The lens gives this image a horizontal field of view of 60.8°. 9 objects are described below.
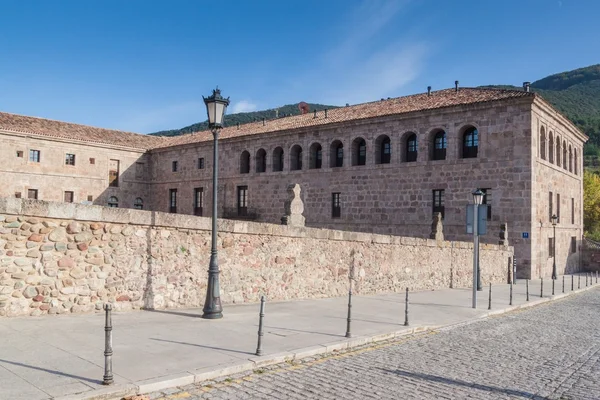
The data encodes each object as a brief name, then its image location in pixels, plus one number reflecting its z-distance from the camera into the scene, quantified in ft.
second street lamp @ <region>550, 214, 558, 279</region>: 84.64
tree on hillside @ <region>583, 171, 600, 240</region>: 162.91
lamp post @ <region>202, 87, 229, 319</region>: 30.12
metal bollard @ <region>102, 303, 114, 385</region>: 16.10
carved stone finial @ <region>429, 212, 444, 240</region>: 62.75
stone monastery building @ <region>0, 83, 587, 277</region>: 85.10
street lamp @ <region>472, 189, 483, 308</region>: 43.14
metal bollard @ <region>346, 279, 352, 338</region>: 26.61
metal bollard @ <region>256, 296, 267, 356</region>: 21.43
